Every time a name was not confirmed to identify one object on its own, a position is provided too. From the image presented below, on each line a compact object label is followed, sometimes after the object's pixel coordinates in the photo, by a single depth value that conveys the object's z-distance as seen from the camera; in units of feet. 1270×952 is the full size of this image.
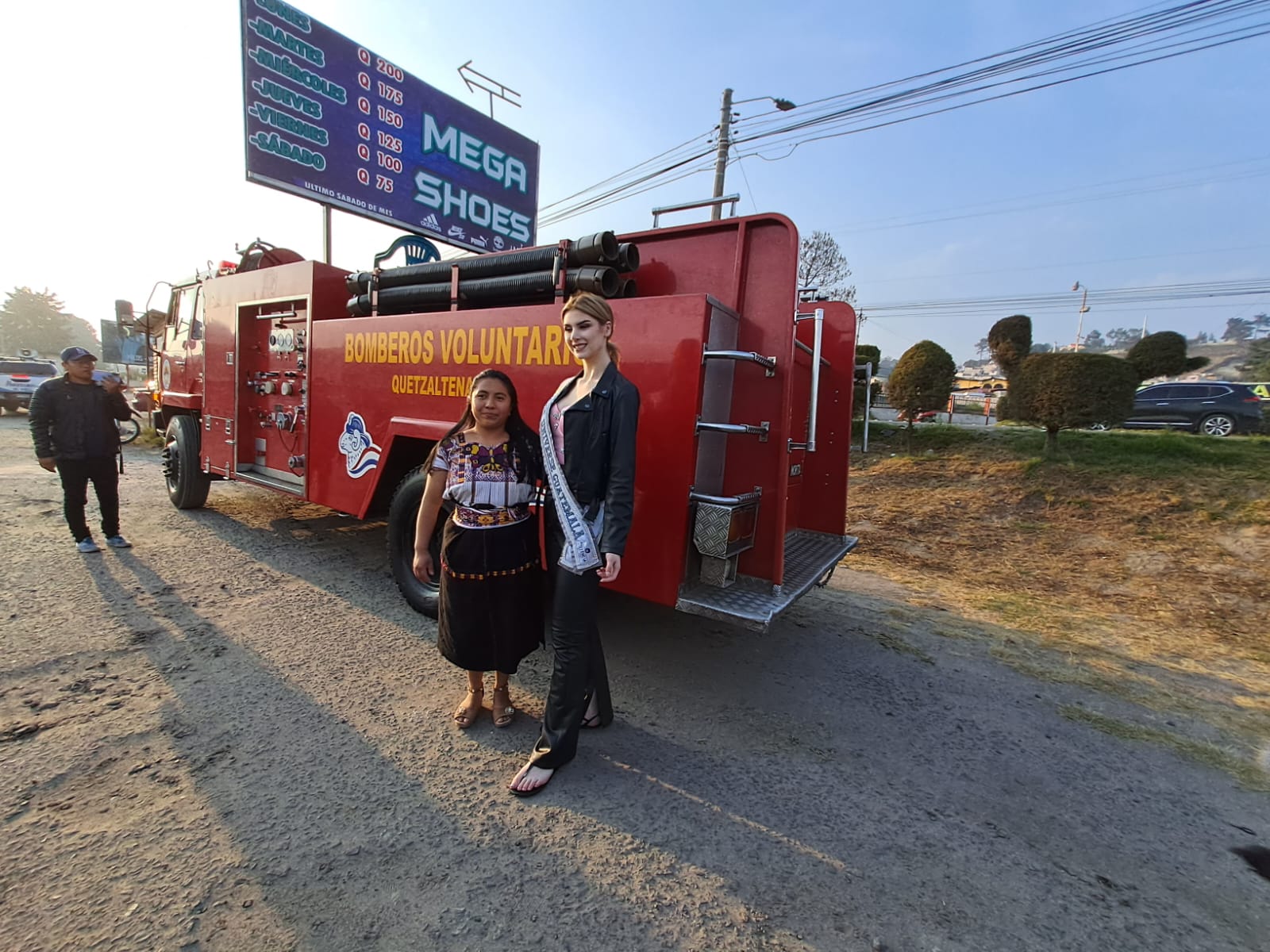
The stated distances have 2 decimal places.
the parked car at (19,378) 60.64
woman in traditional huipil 8.17
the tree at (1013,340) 27.81
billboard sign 23.29
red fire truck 9.09
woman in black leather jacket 7.43
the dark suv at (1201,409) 44.34
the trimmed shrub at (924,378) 31.04
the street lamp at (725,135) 45.09
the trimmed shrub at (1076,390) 24.43
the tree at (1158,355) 28.14
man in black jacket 15.87
